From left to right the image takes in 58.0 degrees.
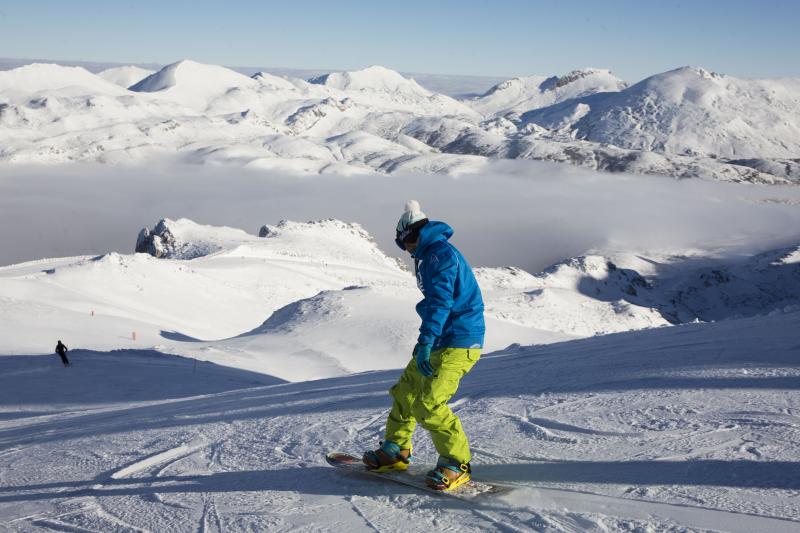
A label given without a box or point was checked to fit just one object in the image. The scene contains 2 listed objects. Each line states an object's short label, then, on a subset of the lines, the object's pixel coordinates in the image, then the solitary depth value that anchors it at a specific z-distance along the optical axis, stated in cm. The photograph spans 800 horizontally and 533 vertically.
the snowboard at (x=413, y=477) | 503
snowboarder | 499
